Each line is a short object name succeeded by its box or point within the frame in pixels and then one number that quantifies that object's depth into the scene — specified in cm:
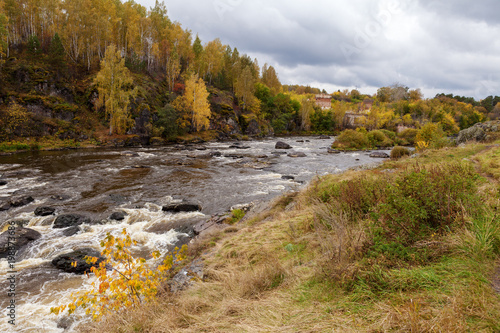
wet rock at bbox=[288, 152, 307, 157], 3234
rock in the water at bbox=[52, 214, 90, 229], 1097
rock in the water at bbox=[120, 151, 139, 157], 2922
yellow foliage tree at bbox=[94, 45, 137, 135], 3856
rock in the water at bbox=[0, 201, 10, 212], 1242
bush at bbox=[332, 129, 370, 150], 4282
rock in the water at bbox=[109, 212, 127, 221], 1186
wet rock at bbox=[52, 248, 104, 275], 791
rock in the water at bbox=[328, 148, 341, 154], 3693
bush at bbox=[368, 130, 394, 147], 4766
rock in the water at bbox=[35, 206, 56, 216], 1198
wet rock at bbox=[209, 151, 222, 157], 3120
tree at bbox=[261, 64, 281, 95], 9481
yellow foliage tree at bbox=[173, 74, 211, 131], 4881
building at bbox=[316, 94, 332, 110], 12148
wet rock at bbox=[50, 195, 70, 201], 1425
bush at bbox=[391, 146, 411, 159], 2602
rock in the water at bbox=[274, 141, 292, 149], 3953
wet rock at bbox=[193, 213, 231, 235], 1038
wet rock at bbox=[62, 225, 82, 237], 1027
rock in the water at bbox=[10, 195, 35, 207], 1299
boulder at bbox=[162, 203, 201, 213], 1314
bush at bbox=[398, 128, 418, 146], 5659
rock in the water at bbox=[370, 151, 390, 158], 3383
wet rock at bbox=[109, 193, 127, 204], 1429
